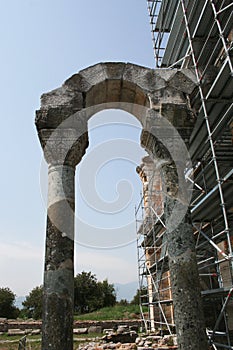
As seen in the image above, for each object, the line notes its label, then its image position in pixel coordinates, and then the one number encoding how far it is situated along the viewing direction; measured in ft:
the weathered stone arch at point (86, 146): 12.52
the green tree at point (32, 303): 139.13
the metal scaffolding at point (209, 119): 20.16
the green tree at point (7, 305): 122.72
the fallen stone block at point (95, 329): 59.98
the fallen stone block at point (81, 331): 57.52
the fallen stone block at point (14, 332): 58.03
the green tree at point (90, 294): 135.54
